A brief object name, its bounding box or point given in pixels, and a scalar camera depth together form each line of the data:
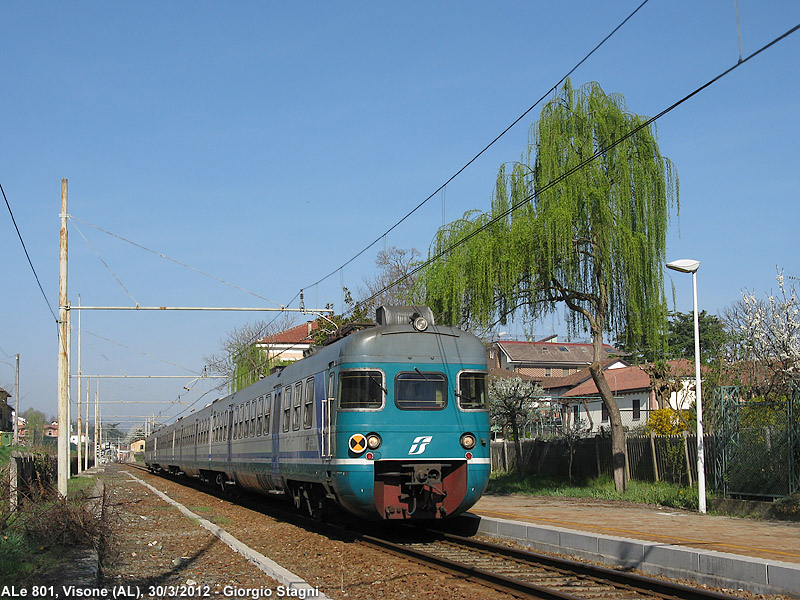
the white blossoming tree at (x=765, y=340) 20.94
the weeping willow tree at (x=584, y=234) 20.64
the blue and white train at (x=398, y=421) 13.31
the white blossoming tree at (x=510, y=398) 32.94
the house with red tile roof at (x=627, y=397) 50.94
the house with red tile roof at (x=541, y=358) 89.19
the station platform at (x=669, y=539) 9.17
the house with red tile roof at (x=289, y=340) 70.74
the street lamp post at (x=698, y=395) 17.14
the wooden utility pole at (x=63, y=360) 21.77
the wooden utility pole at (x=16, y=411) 42.54
